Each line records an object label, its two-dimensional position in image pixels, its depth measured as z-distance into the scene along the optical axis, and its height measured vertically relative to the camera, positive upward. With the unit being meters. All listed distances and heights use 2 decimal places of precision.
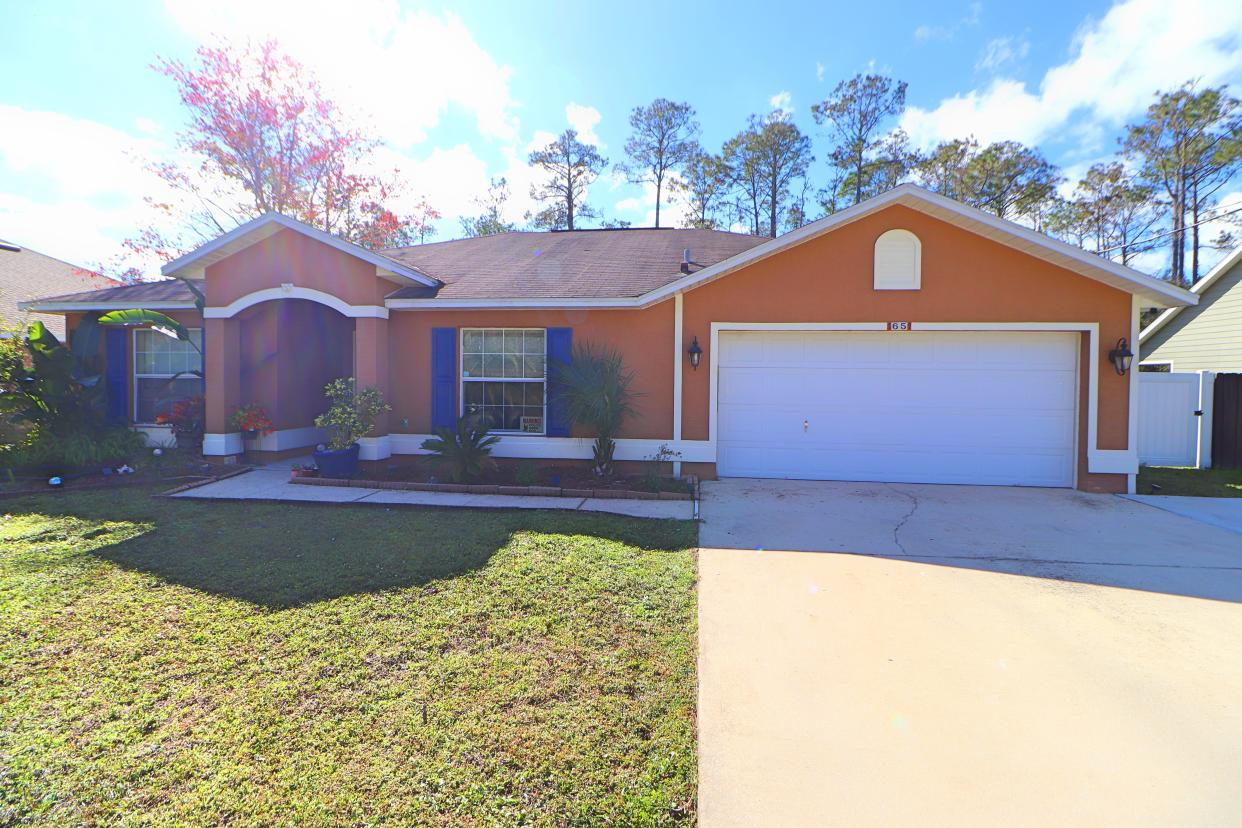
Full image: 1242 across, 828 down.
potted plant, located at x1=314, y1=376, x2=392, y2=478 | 7.91 -0.33
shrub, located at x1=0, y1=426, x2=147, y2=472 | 7.92 -0.80
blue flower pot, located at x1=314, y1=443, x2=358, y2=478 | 7.86 -0.86
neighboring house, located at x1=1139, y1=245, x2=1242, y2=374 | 12.26 +1.91
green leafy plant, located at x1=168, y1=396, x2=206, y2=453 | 9.20 -0.38
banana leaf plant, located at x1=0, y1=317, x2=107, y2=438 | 8.45 +0.07
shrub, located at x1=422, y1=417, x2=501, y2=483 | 7.73 -0.67
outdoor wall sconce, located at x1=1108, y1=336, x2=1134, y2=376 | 7.50 +0.71
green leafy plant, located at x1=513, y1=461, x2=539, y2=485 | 7.73 -1.01
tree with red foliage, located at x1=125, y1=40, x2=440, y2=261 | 16.58 +7.75
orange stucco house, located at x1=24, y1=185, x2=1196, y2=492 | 7.70 +0.88
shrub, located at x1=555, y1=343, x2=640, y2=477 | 7.77 +0.10
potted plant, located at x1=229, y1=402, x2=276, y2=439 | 8.70 -0.33
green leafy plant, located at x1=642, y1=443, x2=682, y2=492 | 8.20 -0.83
